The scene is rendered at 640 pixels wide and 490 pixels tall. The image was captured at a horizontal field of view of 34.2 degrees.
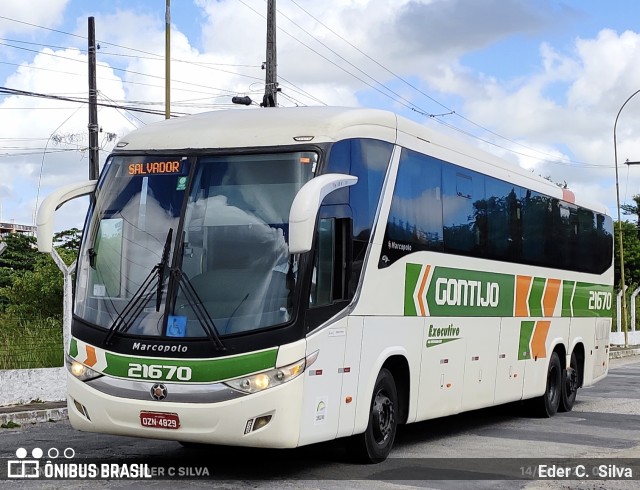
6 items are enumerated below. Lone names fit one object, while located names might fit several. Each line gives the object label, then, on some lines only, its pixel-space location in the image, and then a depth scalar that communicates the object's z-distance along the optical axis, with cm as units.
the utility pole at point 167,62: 2422
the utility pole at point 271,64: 2459
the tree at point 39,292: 2662
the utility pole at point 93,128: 2981
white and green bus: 919
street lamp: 4318
